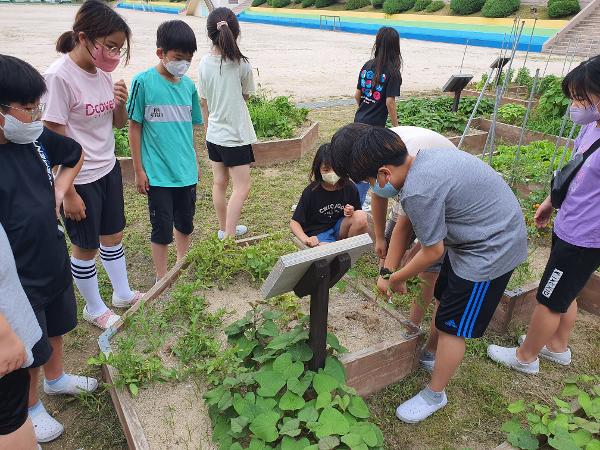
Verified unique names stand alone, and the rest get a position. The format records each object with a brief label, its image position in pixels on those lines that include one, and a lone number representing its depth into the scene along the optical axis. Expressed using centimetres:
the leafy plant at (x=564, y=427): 199
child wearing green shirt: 292
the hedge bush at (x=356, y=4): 3723
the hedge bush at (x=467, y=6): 2939
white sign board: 174
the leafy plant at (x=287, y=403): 187
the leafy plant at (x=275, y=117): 649
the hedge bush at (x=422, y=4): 3291
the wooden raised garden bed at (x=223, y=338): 211
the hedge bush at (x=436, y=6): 3191
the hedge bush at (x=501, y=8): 2716
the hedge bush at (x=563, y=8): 2419
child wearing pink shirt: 248
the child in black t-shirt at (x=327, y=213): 324
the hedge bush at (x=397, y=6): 3319
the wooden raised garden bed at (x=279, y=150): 607
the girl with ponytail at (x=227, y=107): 343
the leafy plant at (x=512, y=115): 762
